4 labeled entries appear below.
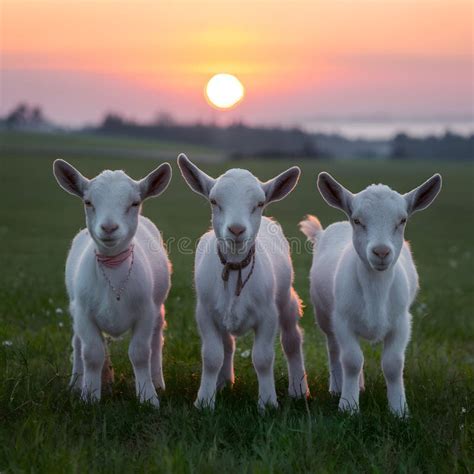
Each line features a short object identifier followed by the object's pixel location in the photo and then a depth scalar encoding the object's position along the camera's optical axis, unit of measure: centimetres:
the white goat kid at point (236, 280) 552
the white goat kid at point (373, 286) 535
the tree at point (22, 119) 11762
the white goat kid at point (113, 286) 565
